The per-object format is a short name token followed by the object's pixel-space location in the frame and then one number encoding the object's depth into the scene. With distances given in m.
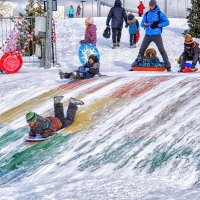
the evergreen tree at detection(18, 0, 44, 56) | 26.23
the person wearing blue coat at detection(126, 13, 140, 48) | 18.97
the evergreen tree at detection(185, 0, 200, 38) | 23.56
